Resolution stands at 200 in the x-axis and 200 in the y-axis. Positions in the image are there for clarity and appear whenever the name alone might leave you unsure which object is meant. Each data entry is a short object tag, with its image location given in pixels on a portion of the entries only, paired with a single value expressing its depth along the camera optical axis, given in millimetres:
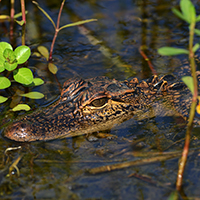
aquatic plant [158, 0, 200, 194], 4437
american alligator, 6918
